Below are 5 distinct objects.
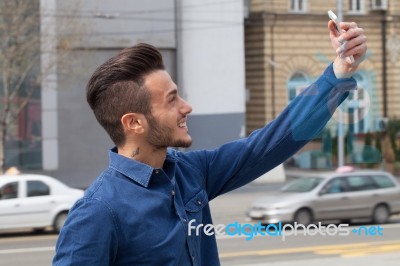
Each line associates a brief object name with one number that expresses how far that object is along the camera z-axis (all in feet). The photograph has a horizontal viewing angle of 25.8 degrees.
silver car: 62.28
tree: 85.81
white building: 93.04
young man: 8.39
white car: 61.52
